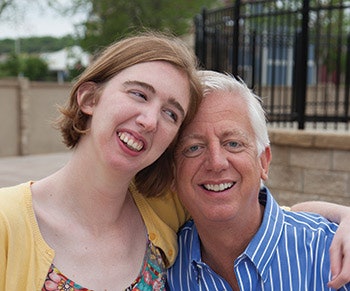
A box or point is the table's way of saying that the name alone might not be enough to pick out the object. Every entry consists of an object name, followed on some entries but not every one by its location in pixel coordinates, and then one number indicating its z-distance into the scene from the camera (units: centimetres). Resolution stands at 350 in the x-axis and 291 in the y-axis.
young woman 190
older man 213
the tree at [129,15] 1945
